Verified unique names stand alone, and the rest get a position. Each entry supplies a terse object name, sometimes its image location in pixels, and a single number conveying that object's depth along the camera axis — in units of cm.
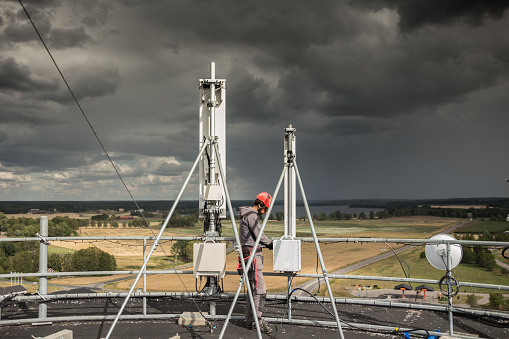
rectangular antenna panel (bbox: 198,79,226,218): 564
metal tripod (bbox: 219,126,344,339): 429
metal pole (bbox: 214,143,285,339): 426
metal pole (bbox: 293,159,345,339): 425
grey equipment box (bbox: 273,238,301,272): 502
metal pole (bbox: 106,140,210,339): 444
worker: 485
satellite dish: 510
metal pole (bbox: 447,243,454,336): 464
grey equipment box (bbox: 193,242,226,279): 522
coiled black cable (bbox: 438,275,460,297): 469
